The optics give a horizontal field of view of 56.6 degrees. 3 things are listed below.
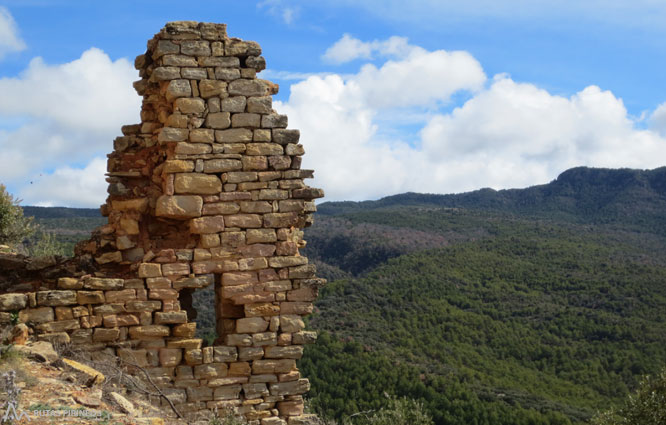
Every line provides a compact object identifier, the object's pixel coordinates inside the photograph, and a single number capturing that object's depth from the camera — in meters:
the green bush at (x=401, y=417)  9.14
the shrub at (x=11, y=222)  14.74
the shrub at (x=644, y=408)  12.44
